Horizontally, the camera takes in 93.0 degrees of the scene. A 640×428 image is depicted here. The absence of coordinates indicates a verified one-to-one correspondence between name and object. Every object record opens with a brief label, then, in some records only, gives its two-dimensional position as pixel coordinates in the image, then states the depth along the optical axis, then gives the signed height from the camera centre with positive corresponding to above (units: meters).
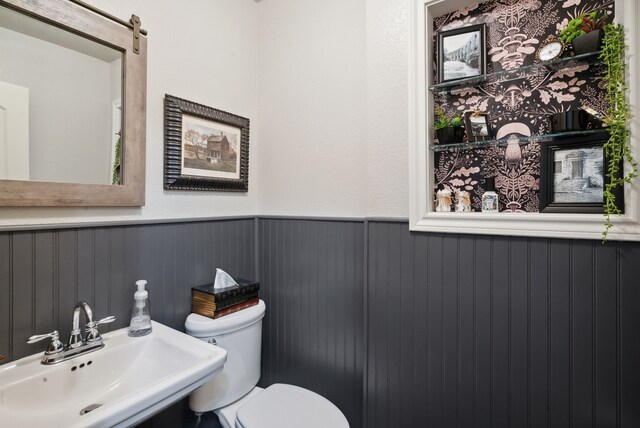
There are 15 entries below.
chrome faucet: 0.98 -0.43
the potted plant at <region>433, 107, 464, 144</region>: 1.23 +0.35
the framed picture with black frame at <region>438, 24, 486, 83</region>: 1.21 +0.67
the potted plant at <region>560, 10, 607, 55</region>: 0.97 +0.61
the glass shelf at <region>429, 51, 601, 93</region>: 1.02 +0.54
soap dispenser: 1.18 -0.40
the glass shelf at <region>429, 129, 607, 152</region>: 1.01 +0.28
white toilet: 1.22 -0.81
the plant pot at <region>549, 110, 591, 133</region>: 1.01 +0.32
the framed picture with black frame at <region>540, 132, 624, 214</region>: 0.99 +0.14
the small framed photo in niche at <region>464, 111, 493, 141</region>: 1.20 +0.36
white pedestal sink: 0.82 -0.52
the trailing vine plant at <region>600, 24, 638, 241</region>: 0.92 +0.30
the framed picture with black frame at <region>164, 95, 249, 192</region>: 1.40 +0.35
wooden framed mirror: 0.99 +0.40
